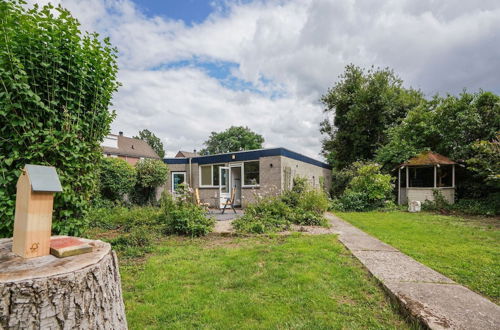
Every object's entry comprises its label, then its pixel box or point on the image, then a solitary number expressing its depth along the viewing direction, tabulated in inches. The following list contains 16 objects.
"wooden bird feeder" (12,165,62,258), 55.1
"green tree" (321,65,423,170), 708.7
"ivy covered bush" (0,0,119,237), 82.8
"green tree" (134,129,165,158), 1935.3
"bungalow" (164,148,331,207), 442.6
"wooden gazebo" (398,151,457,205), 454.3
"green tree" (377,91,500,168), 434.9
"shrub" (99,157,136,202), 407.2
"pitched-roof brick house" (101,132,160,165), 1041.4
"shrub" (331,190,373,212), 444.1
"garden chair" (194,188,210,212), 264.0
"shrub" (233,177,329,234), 248.1
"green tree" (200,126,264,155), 1827.0
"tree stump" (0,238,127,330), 44.3
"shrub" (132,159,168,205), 465.7
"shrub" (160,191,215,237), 224.2
